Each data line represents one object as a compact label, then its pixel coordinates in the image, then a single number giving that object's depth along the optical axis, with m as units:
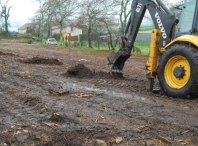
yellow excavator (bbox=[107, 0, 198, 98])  4.49
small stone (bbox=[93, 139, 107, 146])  2.65
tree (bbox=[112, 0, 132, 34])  21.72
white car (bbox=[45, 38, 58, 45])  36.84
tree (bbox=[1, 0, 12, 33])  48.50
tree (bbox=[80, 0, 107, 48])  22.23
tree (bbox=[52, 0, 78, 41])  35.88
